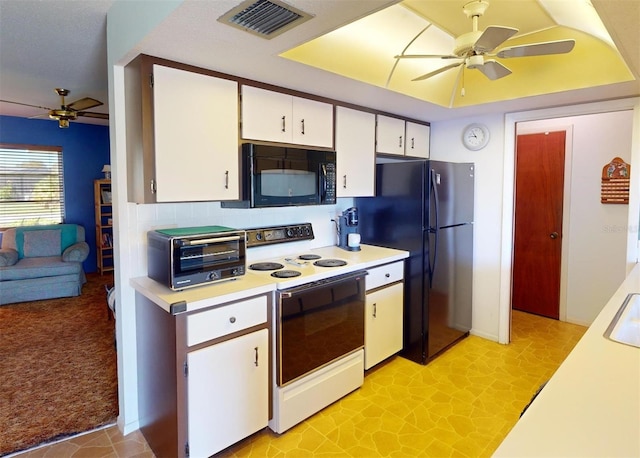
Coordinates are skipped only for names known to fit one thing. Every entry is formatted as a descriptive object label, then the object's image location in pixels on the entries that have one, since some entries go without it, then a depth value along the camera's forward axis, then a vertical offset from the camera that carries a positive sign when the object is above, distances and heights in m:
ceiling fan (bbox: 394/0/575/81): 1.82 +0.79
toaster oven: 2.00 -0.28
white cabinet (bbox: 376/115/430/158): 3.38 +0.62
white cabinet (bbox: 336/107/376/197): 3.02 +0.42
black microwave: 2.40 +0.19
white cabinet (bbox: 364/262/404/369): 2.87 -0.84
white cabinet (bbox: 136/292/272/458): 1.88 -0.88
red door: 4.13 -0.19
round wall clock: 3.60 +0.64
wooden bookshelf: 6.13 -0.32
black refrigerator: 3.09 -0.25
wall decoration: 3.66 +0.22
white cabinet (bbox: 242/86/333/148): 2.43 +0.58
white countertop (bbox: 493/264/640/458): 0.87 -0.53
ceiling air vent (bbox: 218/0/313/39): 1.46 +0.76
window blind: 5.54 +0.27
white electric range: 2.25 -0.79
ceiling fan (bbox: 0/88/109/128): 3.68 +0.95
